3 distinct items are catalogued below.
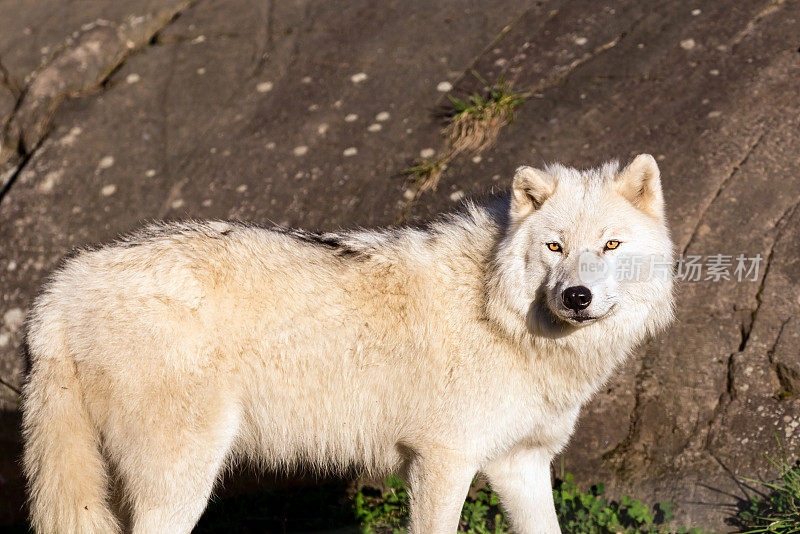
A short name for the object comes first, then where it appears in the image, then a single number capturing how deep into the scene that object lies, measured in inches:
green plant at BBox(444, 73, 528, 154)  491.8
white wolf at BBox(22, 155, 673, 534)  284.7
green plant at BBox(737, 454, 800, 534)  332.2
